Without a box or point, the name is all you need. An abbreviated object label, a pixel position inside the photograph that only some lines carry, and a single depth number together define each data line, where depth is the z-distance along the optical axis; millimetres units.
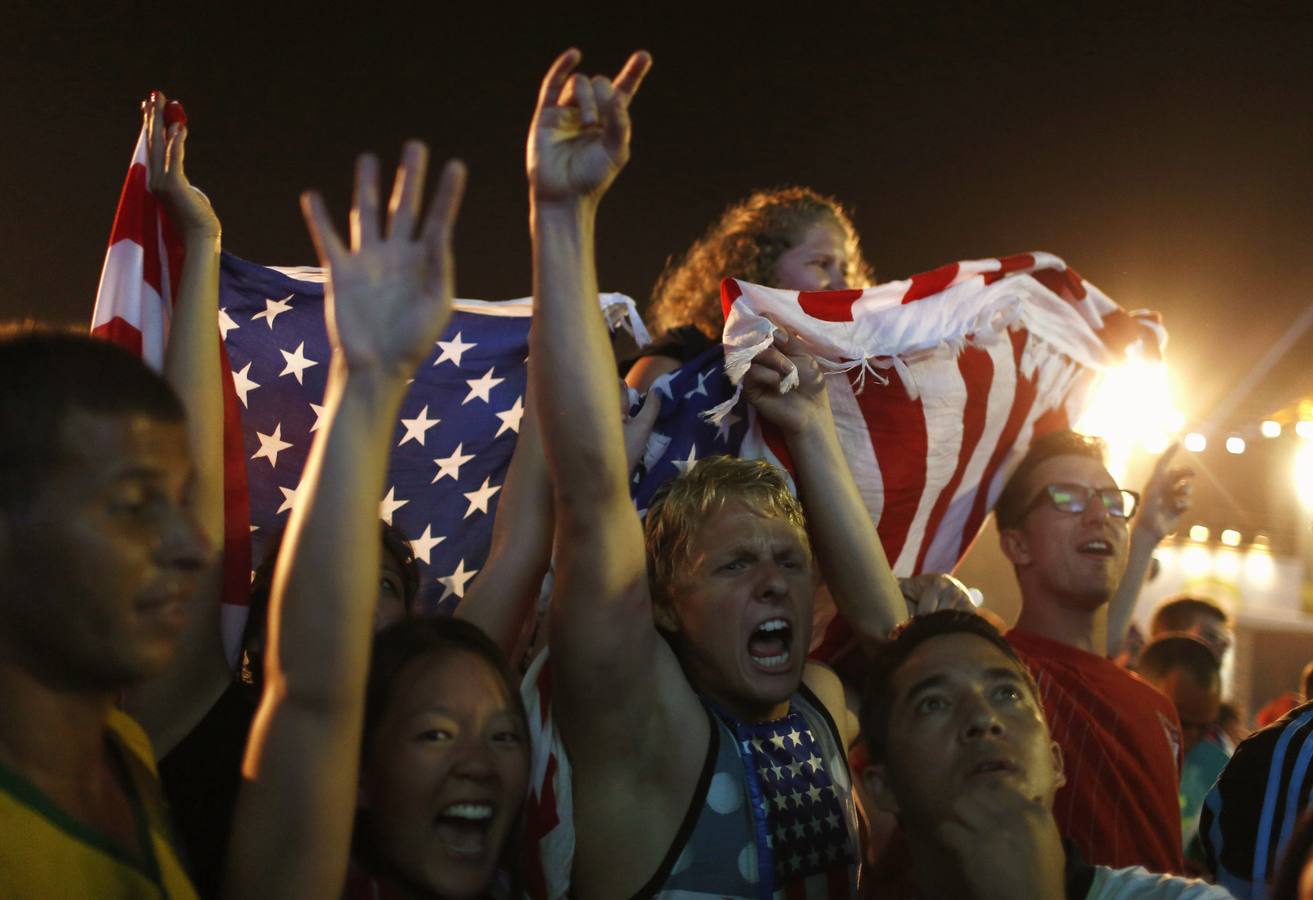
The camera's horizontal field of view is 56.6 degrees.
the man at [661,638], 1952
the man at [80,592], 1284
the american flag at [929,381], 2938
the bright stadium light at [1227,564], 12797
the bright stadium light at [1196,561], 12852
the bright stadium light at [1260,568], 12711
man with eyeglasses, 2721
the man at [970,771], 1806
